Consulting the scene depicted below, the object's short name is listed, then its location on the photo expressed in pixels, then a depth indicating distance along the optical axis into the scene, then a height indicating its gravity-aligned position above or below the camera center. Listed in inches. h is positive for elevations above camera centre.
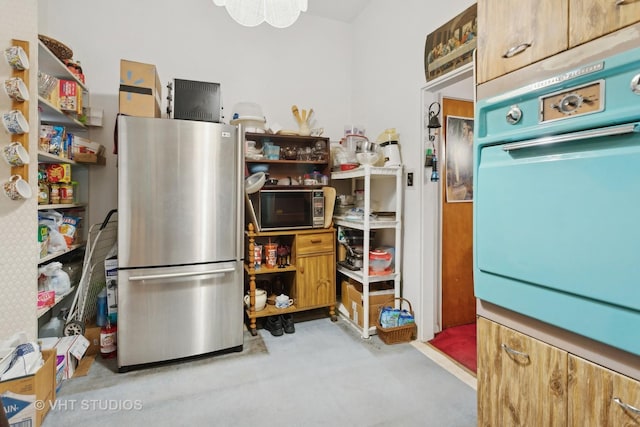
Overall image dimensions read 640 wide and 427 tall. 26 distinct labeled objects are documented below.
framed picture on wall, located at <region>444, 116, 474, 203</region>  113.0 +19.2
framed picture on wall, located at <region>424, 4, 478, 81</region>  80.7 +46.3
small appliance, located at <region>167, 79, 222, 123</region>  91.7 +33.0
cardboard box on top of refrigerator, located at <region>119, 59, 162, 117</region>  83.8 +33.3
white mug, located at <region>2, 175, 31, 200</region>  63.0 +4.9
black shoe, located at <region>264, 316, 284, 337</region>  105.6 -39.2
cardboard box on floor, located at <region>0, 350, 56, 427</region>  57.1 -35.1
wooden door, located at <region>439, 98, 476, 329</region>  112.2 -13.3
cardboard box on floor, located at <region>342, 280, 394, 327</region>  105.1 -30.6
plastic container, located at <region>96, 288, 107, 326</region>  94.3 -29.9
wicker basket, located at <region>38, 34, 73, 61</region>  81.0 +44.4
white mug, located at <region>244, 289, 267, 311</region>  108.4 -31.0
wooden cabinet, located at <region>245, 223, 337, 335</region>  108.0 -20.7
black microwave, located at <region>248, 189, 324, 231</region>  108.9 +0.8
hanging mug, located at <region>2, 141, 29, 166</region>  62.2 +11.7
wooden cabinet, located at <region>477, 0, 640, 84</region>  34.0 +22.8
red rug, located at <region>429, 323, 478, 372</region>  89.4 -42.3
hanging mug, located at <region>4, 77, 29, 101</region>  61.5 +24.6
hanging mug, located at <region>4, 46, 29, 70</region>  61.9 +30.9
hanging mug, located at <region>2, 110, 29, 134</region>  61.9 +18.0
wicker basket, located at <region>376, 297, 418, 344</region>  97.9 -38.9
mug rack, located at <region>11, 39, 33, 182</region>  64.1 +21.3
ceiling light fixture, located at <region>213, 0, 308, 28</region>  63.0 +41.1
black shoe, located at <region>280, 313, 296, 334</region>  107.3 -38.9
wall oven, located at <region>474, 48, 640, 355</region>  32.2 +1.5
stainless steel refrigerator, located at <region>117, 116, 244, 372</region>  81.0 -7.2
